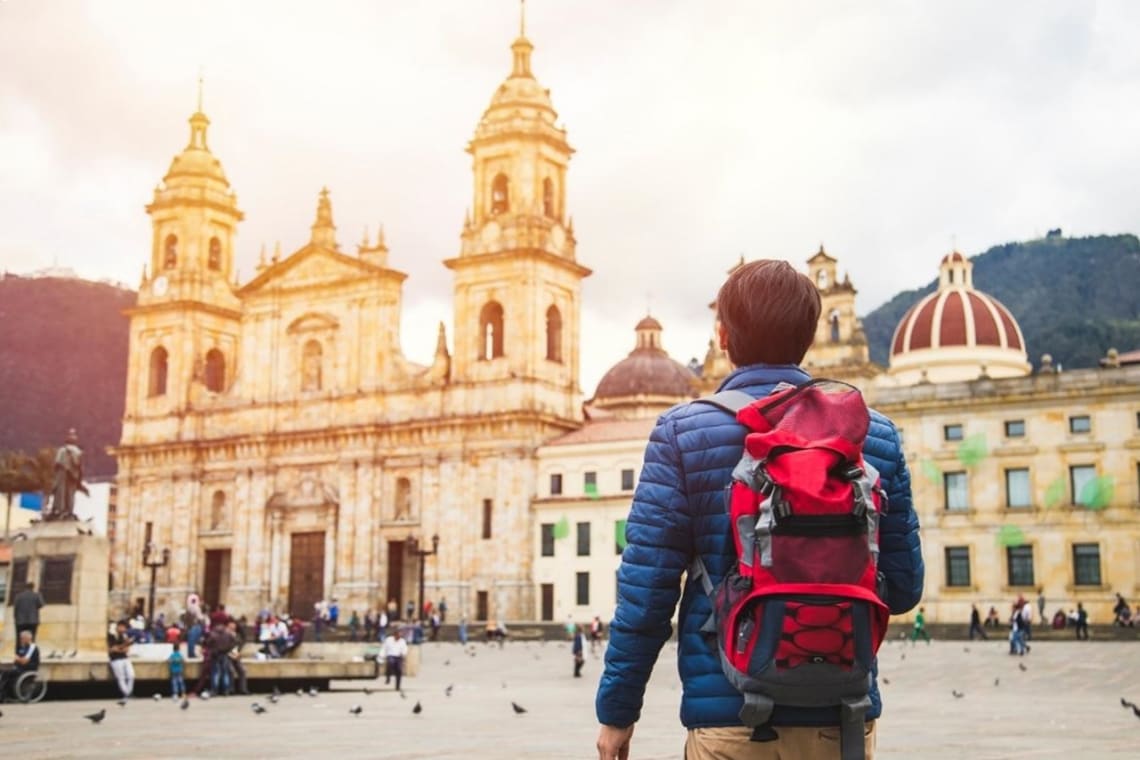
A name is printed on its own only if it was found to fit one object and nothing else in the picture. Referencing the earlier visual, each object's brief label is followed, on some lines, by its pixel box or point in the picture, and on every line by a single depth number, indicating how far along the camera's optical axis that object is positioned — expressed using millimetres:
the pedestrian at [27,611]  19047
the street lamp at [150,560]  45250
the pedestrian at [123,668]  18922
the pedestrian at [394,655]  23192
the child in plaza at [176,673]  19859
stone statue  22984
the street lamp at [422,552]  48834
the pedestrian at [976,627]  42438
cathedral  57250
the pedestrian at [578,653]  27406
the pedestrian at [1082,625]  40125
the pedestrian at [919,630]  40844
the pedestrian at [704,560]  3305
